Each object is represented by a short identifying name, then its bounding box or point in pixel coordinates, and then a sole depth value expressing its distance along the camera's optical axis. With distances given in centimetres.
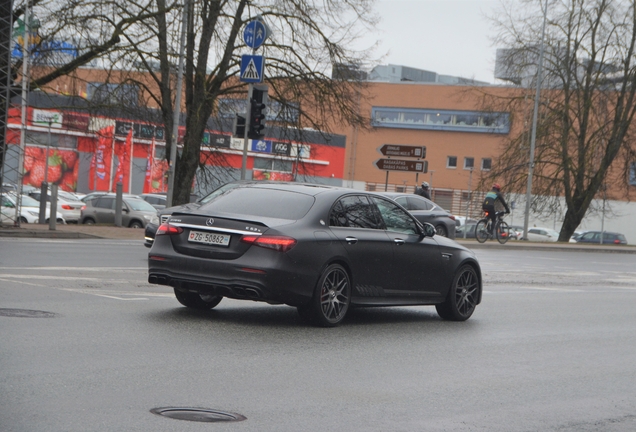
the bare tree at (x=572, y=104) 4891
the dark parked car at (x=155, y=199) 5303
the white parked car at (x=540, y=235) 6384
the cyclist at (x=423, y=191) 3677
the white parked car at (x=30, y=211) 4116
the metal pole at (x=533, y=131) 4634
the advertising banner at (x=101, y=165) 3396
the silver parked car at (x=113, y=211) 4094
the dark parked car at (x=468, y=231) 5881
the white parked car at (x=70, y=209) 4444
